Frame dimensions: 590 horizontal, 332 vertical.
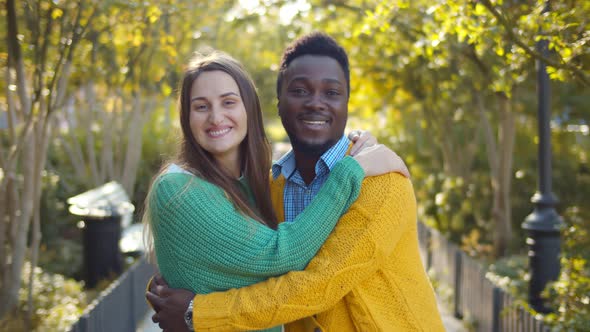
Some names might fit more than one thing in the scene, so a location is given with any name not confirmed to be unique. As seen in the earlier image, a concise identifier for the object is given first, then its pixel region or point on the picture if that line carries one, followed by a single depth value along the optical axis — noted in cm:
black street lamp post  588
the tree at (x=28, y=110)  507
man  230
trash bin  729
